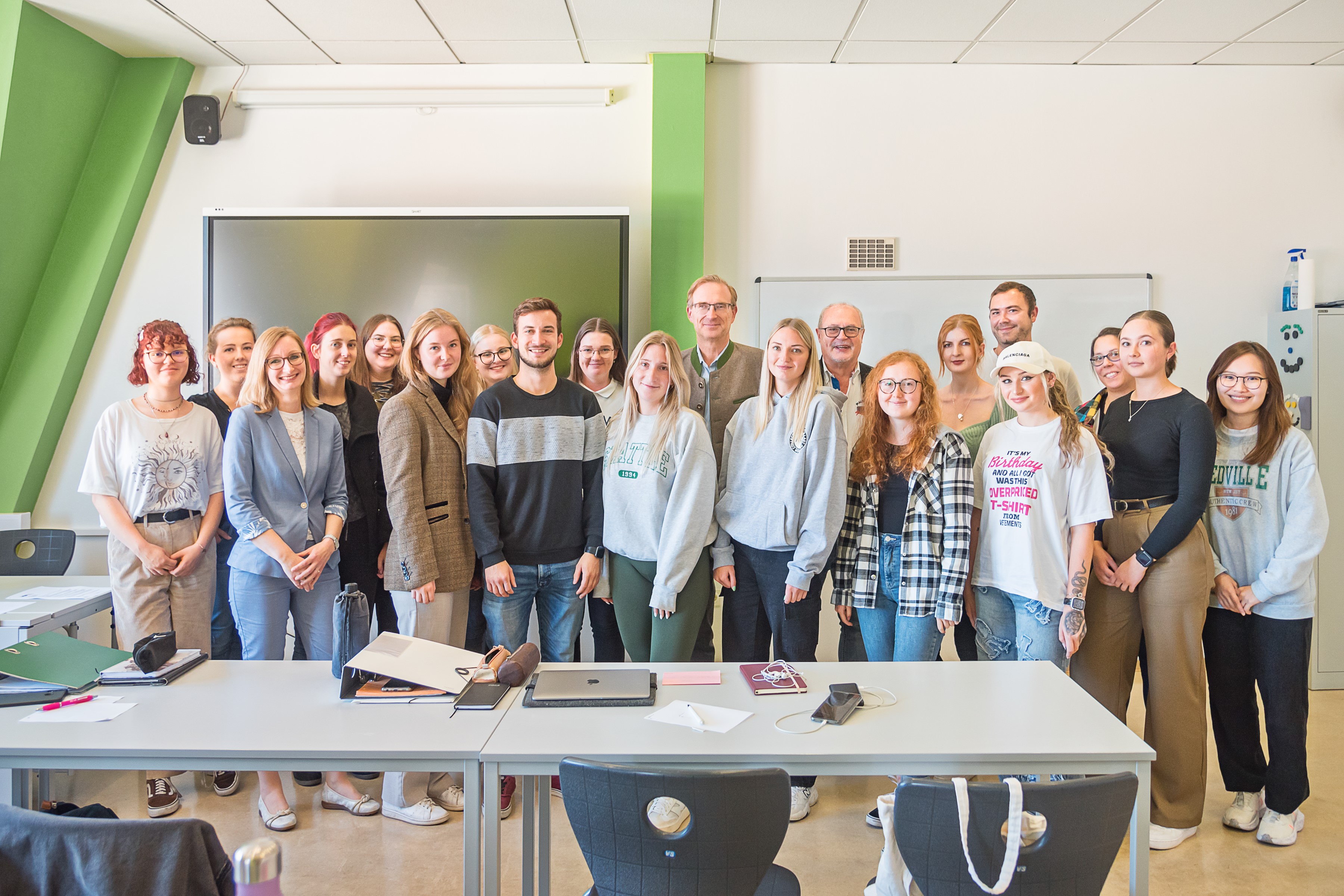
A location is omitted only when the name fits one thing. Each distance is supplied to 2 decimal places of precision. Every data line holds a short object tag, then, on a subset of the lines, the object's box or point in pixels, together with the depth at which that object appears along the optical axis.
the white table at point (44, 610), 2.46
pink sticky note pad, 1.91
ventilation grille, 4.27
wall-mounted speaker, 4.18
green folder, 1.81
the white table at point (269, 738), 1.52
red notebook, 1.84
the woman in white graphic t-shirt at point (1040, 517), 2.35
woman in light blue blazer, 2.51
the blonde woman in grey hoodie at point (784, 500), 2.50
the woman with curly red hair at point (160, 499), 2.61
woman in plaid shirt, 2.40
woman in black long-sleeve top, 2.42
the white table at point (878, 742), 1.52
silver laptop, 1.78
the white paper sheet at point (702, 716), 1.65
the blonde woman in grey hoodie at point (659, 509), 2.51
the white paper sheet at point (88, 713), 1.67
